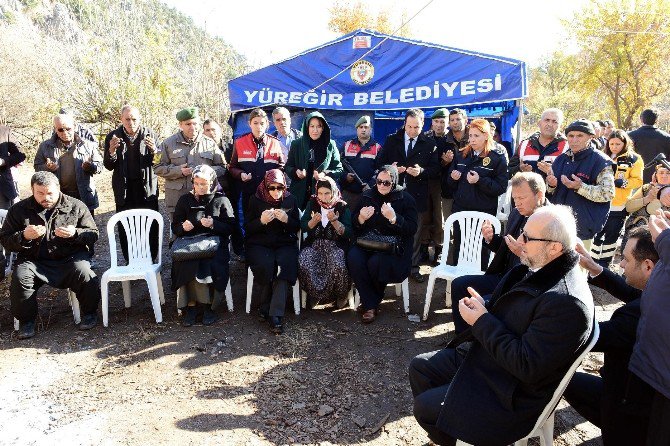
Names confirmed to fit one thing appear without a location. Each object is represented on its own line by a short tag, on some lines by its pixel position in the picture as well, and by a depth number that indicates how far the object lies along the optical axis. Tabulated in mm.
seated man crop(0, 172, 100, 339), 3947
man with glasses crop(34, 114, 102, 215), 4980
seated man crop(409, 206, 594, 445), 1879
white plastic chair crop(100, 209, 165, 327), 4164
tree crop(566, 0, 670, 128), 15086
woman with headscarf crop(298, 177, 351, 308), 4410
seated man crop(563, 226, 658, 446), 2219
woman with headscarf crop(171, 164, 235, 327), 4242
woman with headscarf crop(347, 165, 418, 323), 4293
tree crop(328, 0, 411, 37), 27359
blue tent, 6402
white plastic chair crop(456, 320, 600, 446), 1956
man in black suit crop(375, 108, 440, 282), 5270
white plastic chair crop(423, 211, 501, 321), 4340
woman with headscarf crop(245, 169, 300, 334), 4281
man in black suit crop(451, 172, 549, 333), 3227
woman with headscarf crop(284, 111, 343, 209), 5160
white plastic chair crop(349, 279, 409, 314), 4496
